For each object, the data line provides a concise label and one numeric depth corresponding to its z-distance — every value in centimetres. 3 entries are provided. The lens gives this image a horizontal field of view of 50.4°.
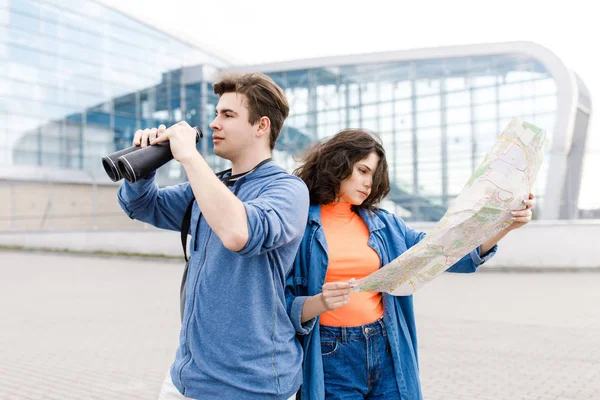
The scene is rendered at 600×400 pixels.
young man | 168
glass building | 2178
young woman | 237
